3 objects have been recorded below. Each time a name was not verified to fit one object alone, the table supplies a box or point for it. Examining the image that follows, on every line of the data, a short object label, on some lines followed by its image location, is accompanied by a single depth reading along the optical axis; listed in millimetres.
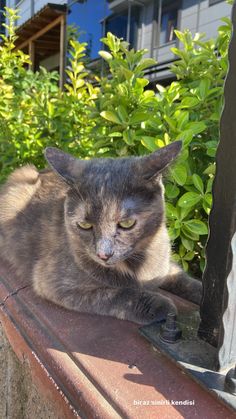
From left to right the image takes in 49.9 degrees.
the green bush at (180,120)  300
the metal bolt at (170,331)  204
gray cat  233
